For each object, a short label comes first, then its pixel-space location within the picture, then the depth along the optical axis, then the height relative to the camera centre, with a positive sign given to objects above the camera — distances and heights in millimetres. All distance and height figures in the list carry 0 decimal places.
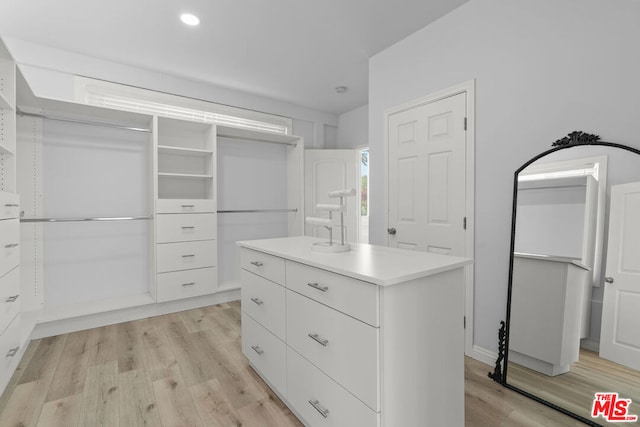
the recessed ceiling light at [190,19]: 2430 +1466
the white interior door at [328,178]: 4492 +360
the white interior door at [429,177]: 2373 +237
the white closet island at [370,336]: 1113 -558
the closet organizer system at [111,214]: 2830 -172
